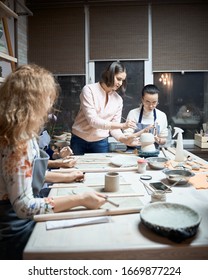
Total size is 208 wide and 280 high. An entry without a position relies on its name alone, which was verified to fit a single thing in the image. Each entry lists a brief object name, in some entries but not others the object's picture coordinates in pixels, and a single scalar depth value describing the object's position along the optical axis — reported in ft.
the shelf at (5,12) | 7.84
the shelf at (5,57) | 7.96
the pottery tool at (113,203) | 3.70
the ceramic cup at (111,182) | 4.36
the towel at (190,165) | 6.00
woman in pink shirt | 7.57
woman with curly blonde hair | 3.32
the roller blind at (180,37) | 11.76
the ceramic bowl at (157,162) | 5.95
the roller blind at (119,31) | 11.83
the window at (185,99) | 12.34
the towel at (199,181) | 4.74
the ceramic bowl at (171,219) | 2.85
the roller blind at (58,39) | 11.96
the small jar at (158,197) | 3.91
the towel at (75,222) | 3.18
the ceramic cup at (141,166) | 5.67
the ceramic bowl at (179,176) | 4.78
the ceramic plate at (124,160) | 6.24
